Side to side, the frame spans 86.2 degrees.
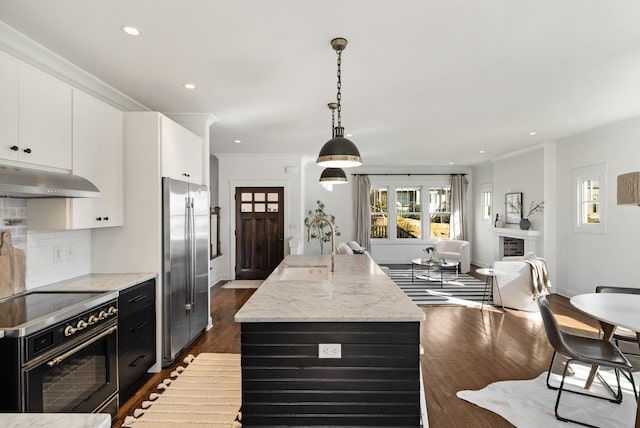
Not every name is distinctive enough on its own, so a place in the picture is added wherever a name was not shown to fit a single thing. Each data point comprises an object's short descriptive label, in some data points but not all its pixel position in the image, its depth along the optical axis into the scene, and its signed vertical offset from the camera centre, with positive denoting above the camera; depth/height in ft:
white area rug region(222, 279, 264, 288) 20.81 -4.25
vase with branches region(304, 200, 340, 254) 25.81 -1.04
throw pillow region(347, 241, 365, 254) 19.72 -1.94
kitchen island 5.84 -2.68
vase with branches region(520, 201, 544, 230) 20.21 +0.15
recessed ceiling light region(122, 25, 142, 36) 7.14 +3.95
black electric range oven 5.44 -2.47
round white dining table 7.13 -2.23
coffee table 21.11 -4.16
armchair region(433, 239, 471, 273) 24.85 -2.79
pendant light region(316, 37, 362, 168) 7.66 +1.48
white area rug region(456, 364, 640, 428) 7.62 -4.56
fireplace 21.59 -1.92
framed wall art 22.16 +0.49
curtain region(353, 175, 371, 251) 28.40 +0.52
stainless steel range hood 5.92 +0.64
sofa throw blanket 15.15 -2.79
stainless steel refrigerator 10.14 -1.54
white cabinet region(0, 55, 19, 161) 6.26 +2.03
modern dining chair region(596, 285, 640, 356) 9.15 -3.28
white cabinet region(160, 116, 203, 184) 10.30 +2.10
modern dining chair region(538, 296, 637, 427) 7.50 -3.20
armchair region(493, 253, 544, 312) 15.42 -3.24
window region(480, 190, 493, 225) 27.04 +0.72
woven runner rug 7.58 -4.52
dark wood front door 22.58 -0.68
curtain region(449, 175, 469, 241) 28.73 +0.58
